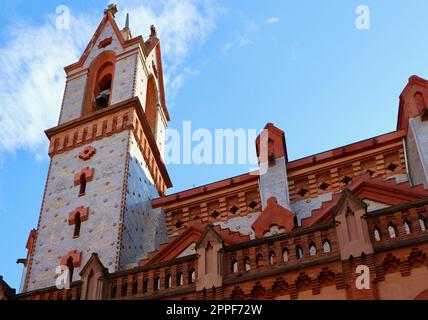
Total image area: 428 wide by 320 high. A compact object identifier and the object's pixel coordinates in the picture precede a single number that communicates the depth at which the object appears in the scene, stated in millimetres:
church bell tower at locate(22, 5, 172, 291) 21469
